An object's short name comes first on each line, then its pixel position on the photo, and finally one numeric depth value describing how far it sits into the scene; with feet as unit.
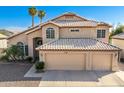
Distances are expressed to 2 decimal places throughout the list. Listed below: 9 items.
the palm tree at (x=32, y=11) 74.25
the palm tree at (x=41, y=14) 86.80
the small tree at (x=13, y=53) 42.98
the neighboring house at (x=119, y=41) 49.28
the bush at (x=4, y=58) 45.65
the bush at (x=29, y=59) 46.05
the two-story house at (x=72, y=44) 33.18
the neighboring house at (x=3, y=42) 72.04
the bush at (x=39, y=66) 32.53
